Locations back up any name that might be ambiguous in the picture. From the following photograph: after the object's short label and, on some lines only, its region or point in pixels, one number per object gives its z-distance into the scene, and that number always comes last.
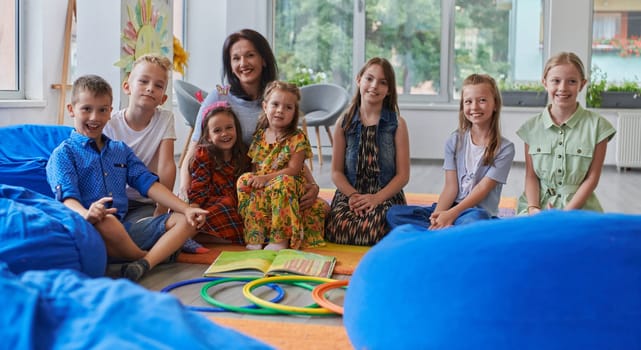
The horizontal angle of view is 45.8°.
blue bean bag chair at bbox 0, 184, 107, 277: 2.17
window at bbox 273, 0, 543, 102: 8.45
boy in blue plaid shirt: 2.70
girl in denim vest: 3.41
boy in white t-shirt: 3.16
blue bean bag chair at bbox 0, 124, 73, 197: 3.00
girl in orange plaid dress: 3.30
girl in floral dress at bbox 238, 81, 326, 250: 3.19
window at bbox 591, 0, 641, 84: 8.23
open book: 2.74
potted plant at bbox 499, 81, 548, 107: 8.12
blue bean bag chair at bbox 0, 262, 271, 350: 1.13
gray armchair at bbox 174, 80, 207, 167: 6.23
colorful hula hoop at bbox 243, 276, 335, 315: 2.22
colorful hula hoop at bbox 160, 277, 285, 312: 2.26
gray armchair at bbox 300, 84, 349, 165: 7.36
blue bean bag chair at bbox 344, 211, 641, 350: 1.47
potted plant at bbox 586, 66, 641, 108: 7.83
